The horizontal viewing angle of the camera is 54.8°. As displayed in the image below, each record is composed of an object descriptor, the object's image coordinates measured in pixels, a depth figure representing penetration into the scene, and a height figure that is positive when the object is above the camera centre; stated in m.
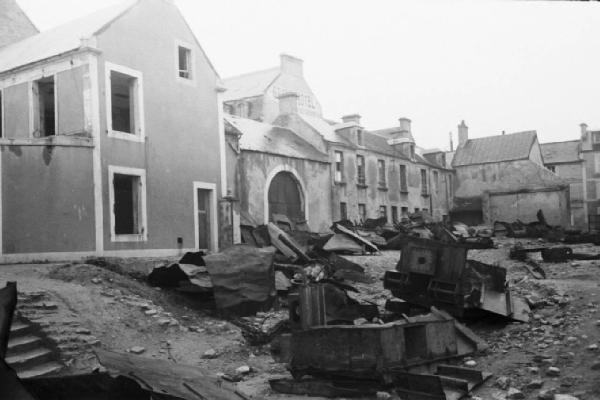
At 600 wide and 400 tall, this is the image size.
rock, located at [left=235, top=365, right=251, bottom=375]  8.62 -2.17
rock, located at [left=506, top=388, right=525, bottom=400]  6.79 -2.12
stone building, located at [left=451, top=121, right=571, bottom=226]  37.41 +2.36
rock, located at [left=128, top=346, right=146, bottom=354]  9.20 -1.92
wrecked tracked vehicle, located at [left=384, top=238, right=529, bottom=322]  9.05 -1.08
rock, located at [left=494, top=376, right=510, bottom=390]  7.19 -2.11
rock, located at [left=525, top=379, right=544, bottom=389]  7.04 -2.09
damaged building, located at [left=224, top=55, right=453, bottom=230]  25.11 +3.16
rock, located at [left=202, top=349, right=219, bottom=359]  9.41 -2.08
